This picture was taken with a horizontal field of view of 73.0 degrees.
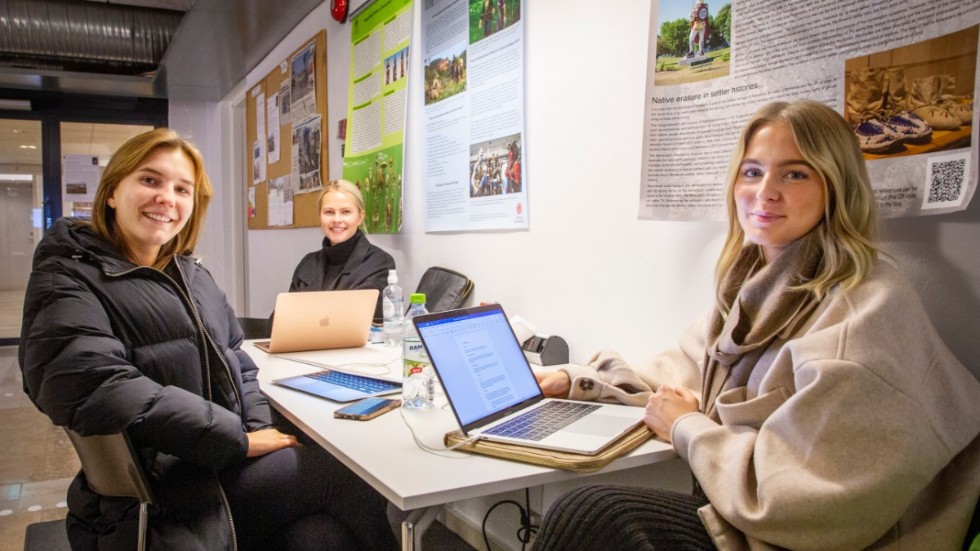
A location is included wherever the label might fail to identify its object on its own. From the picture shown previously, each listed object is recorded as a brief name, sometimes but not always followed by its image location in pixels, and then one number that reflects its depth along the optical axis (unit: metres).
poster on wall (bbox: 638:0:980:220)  1.19
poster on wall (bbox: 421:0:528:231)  2.37
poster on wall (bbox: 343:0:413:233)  3.10
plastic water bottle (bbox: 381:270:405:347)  2.58
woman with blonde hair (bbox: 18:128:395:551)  1.33
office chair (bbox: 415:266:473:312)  2.63
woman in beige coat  0.97
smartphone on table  1.50
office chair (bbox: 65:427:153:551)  1.27
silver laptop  1.31
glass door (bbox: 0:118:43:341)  6.89
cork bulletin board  4.12
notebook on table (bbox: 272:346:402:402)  1.75
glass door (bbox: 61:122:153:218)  6.88
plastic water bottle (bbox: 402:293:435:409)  1.67
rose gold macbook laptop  2.28
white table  1.09
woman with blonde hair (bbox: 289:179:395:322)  2.99
